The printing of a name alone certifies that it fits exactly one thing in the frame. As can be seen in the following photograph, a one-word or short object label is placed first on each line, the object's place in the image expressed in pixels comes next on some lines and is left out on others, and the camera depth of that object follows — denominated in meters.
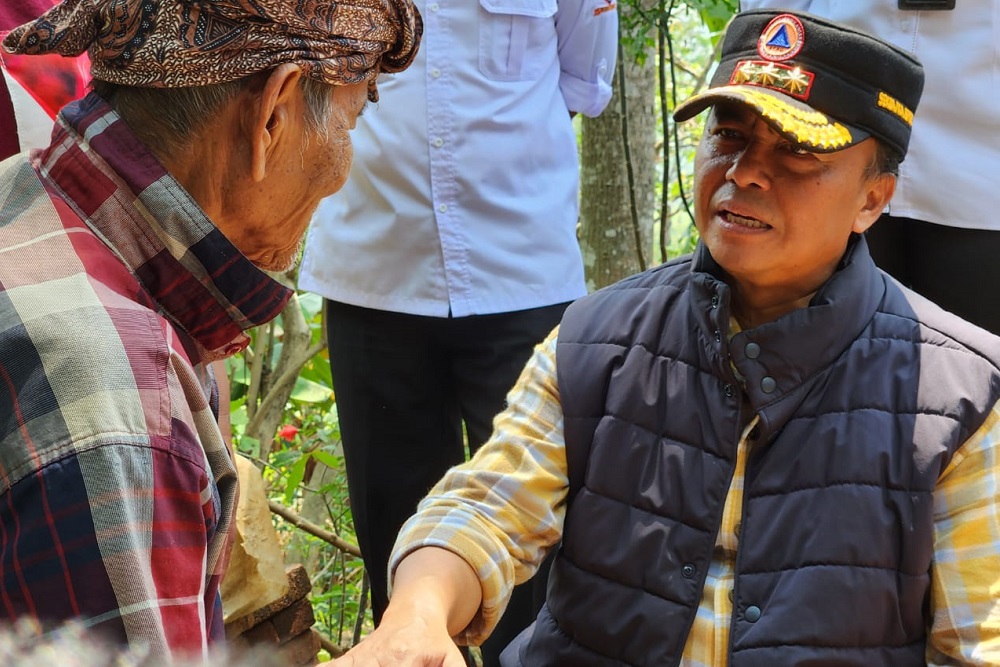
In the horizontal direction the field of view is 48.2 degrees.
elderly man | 1.21
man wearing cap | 1.87
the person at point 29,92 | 2.29
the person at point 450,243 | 2.85
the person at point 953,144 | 2.52
